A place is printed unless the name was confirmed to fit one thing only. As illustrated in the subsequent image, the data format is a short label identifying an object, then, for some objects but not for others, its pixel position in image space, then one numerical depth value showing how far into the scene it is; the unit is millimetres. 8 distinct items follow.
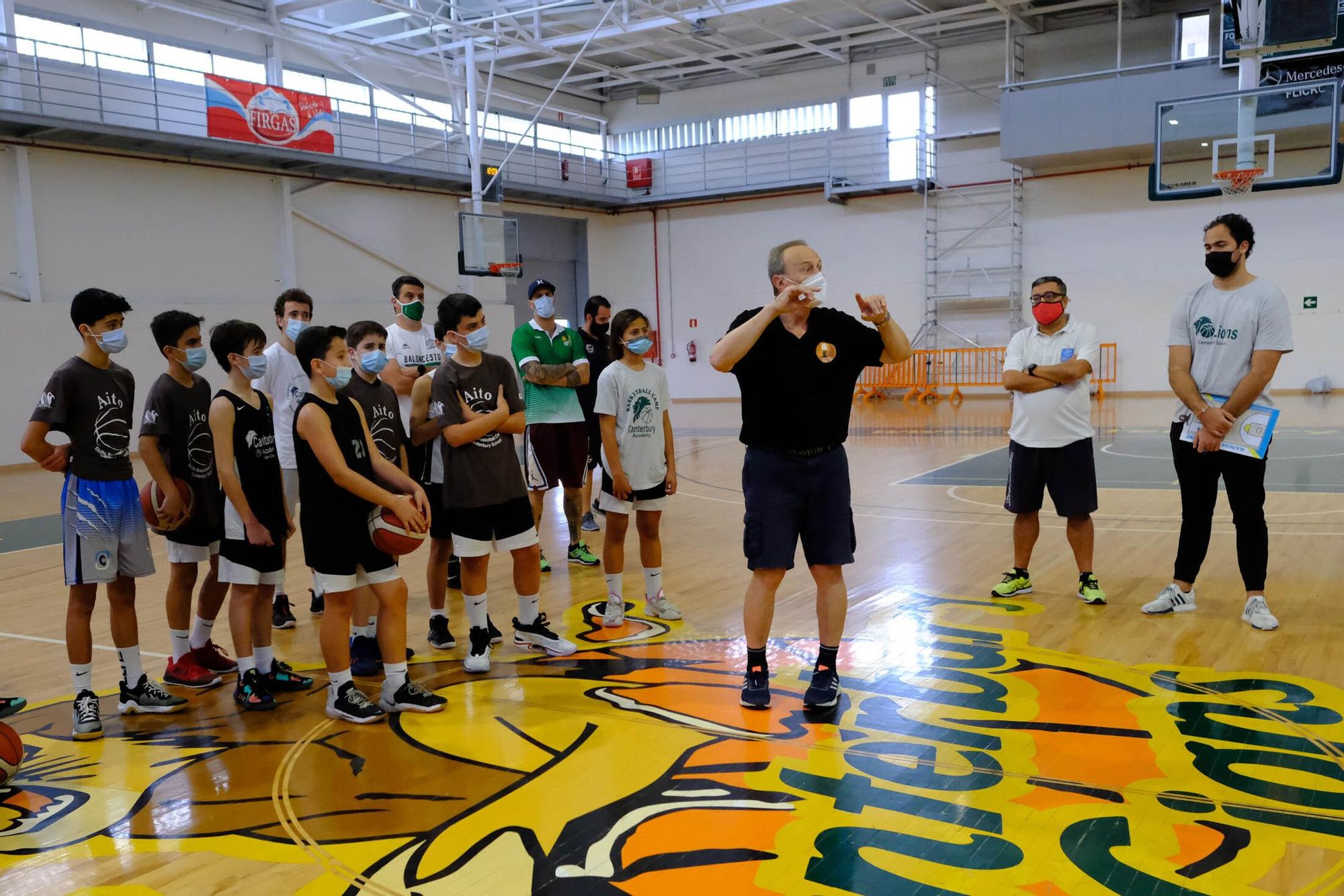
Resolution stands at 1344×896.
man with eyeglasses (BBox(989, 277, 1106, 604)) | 5363
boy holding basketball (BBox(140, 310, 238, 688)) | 4164
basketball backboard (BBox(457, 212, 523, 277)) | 18766
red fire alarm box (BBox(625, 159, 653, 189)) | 25453
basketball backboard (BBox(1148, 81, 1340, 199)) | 11391
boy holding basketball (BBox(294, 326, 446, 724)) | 3859
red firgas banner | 16375
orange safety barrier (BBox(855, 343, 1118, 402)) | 21641
